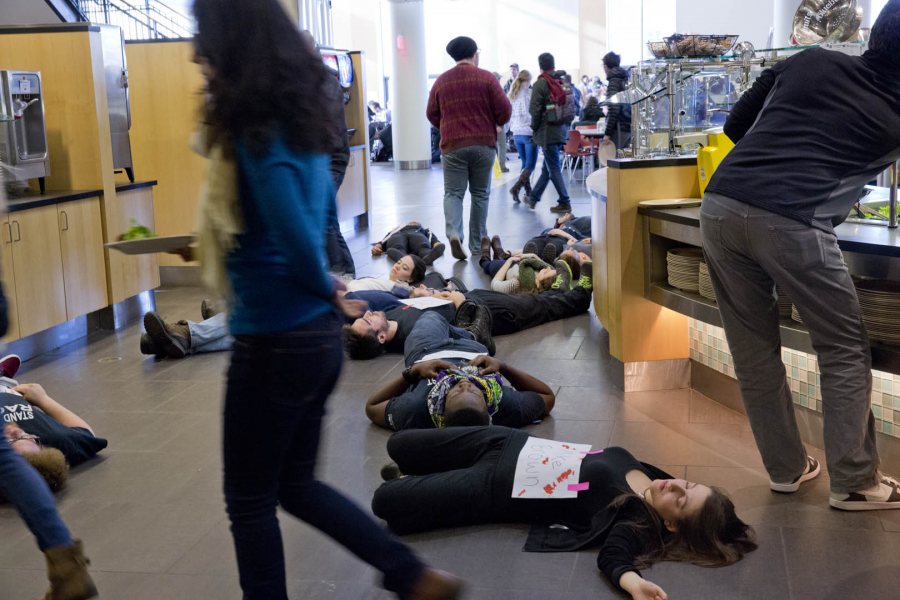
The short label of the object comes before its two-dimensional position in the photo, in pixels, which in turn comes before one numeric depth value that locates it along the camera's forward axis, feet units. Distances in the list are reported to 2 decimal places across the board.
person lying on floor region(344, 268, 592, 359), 17.61
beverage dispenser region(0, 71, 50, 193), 18.89
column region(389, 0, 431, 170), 59.21
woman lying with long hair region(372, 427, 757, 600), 9.49
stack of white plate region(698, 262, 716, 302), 13.80
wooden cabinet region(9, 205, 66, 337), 18.24
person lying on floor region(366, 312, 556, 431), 12.26
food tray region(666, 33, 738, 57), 15.44
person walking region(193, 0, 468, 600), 6.37
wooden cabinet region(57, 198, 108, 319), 19.77
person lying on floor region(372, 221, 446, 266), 25.90
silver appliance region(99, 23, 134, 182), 21.75
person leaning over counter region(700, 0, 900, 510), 9.80
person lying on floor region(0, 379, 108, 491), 11.68
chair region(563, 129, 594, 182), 46.91
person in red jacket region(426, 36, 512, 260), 27.14
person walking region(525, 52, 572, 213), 37.65
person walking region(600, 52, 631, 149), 35.73
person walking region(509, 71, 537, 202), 41.81
